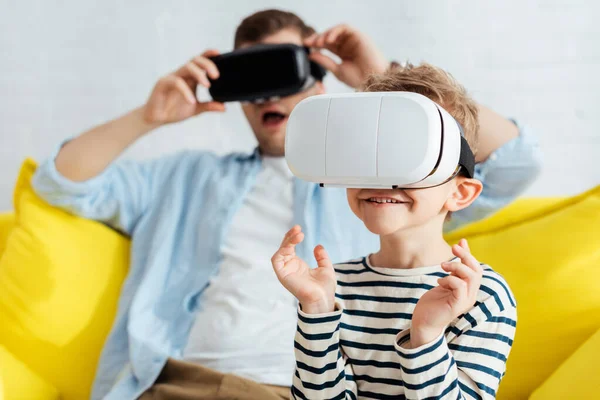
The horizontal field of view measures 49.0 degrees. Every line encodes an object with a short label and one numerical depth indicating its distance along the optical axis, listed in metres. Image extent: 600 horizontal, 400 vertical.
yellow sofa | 1.12
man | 1.23
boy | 0.71
